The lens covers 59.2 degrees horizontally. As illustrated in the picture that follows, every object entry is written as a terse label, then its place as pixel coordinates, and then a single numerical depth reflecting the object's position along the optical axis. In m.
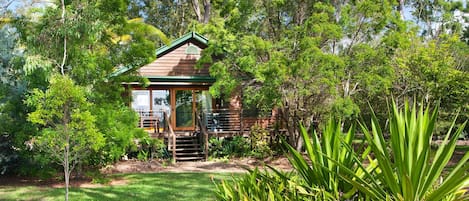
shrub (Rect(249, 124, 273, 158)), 16.30
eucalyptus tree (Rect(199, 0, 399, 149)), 13.06
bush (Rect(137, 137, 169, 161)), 15.83
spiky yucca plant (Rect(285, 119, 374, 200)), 3.44
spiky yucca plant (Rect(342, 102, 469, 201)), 2.87
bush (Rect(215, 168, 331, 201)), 3.42
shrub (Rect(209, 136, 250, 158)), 16.66
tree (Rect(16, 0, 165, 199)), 7.23
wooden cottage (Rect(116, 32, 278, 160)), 17.38
